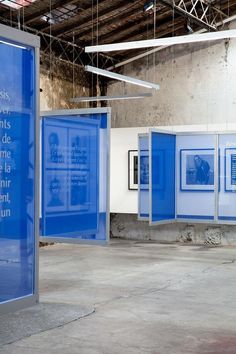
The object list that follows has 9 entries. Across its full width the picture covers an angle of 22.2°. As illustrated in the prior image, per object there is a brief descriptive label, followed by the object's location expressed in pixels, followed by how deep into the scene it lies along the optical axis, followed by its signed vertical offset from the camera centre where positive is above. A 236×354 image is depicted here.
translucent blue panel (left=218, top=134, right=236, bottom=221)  13.91 +0.09
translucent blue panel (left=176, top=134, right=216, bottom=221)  14.22 +0.11
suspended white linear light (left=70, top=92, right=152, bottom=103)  12.96 +1.86
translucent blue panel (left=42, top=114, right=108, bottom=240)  9.40 +0.05
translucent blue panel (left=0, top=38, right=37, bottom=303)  6.40 +0.10
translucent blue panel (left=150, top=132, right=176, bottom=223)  13.77 +0.10
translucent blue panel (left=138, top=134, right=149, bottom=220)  14.16 +0.06
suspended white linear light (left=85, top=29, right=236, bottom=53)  9.35 +2.30
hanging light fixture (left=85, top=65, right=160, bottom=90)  11.20 +2.08
